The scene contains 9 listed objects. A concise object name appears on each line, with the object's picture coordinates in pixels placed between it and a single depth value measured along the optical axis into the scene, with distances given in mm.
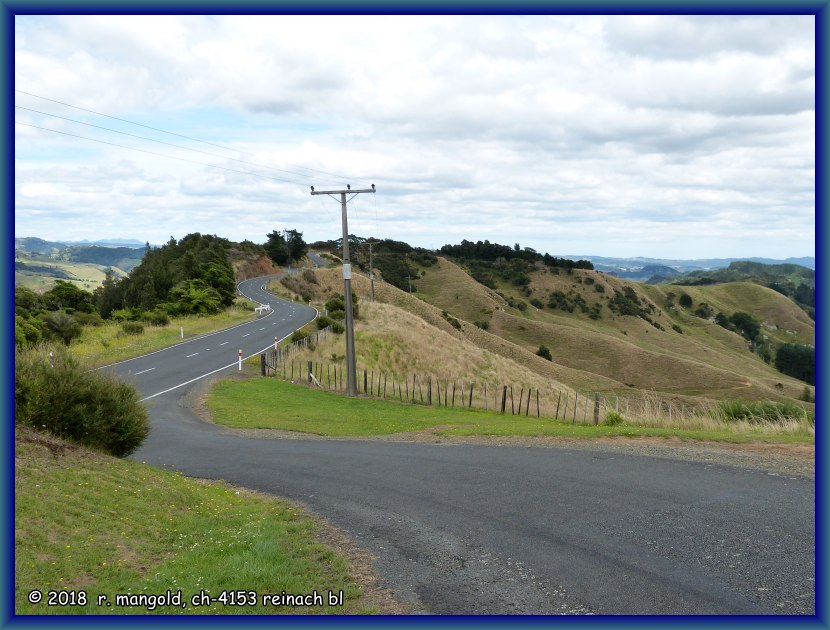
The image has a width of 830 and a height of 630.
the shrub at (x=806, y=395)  77625
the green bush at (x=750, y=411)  23328
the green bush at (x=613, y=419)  22609
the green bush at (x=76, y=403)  11031
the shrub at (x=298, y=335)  45009
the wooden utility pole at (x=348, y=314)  29766
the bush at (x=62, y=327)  41000
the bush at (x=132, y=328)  44994
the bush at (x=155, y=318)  51281
